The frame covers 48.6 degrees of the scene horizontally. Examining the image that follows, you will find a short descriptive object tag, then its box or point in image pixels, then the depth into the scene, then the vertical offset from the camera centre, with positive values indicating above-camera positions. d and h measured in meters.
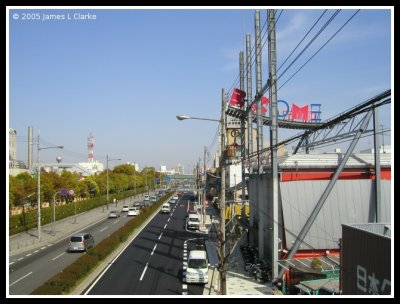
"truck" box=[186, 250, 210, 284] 24.25 -5.76
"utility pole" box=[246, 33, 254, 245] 37.12 +4.62
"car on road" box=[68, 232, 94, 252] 34.53 -6.04
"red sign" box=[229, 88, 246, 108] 42.16 +6.51
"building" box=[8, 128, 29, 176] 91.33 +3.40
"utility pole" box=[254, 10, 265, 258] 30.08 +3.08
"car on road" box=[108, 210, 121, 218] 63.03 -6.97
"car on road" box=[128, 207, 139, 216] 65.19 -6.86
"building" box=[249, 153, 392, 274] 25.83 -2.50
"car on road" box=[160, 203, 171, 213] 69.12 -6.81
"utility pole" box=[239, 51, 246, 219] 41.09 +7.76
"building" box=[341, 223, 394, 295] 12.98 -3.06
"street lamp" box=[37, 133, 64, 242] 39.94 -0.12
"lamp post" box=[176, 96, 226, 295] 18.31 -2.25
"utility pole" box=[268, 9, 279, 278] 24.28 +1.69
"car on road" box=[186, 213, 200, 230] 49.10 -6.43
